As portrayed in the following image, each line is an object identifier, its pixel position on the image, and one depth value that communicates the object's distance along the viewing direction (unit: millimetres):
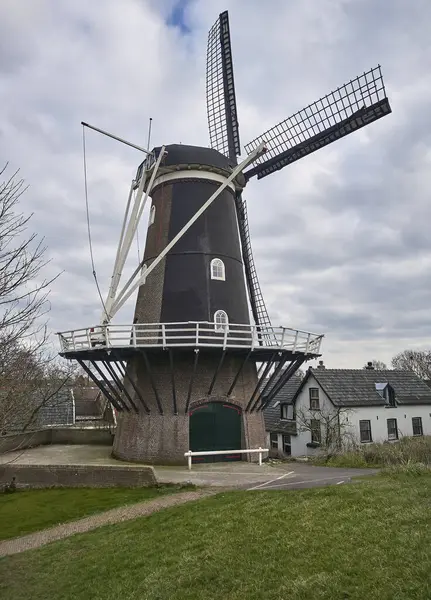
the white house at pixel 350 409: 24172
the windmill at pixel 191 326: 14648
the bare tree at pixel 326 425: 22438
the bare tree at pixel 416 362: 64650
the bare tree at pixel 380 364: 83444
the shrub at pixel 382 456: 13195
